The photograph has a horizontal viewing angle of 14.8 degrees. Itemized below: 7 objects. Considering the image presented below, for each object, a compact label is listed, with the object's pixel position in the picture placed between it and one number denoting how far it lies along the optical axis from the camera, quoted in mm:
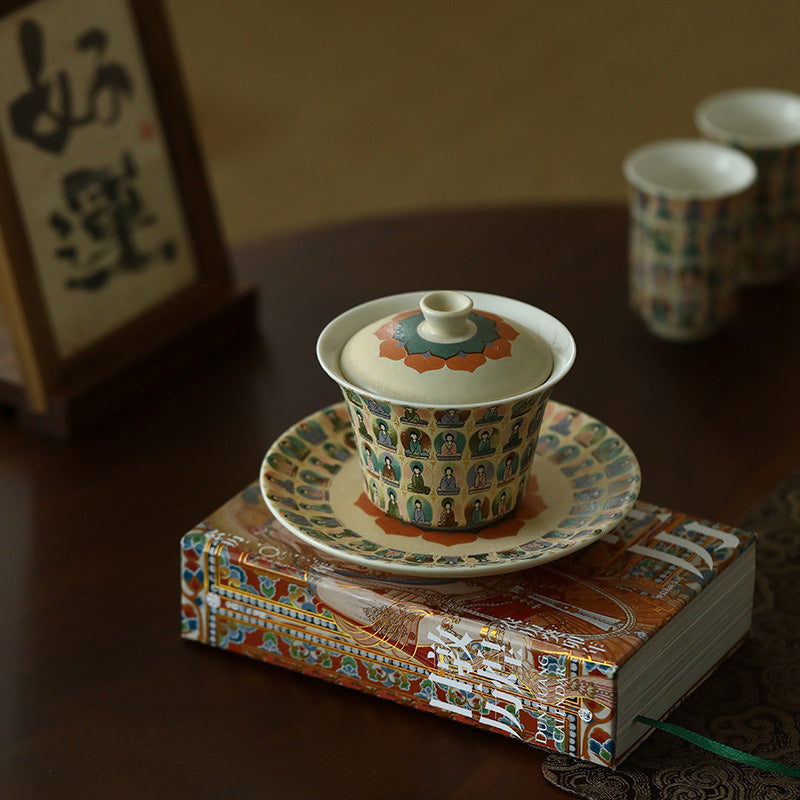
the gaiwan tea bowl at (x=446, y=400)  1150
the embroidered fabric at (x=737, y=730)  1139
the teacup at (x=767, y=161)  1498
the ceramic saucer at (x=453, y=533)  1158
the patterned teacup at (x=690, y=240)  1441
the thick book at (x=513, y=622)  1138
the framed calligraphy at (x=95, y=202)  1391
